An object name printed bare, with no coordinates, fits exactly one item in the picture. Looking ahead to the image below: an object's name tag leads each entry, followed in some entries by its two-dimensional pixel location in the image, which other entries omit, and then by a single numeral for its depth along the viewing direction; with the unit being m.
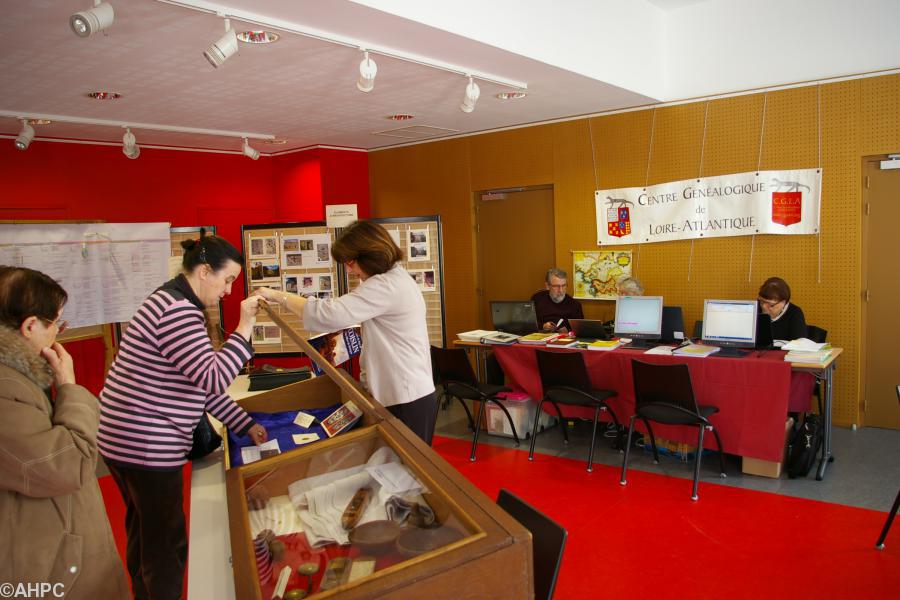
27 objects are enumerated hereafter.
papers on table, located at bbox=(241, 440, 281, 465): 2.11
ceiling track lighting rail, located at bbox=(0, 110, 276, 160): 5.04
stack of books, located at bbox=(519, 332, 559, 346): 5.16
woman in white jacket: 2.57
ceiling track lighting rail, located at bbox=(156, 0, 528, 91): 3.02
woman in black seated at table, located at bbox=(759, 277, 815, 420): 4.68
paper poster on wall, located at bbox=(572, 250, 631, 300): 6.21
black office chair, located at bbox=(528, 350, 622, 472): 4.55
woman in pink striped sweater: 1.93
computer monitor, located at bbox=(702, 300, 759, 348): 4.54
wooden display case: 0.94
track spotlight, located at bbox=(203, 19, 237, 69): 3.02
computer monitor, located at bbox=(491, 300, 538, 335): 5.59
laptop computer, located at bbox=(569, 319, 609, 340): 5.18
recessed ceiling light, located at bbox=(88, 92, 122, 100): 4.62
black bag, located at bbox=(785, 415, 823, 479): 4.12
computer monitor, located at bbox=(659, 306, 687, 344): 4.96
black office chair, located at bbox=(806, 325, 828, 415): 4.75
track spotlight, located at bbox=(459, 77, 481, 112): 4.47
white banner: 5.26
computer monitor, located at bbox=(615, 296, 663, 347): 4.97
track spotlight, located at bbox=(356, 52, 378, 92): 3.67
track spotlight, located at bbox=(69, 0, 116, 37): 2.58
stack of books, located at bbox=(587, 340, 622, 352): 4.76
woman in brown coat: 1.47
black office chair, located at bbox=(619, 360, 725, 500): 4.02
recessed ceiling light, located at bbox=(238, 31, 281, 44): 3.46
